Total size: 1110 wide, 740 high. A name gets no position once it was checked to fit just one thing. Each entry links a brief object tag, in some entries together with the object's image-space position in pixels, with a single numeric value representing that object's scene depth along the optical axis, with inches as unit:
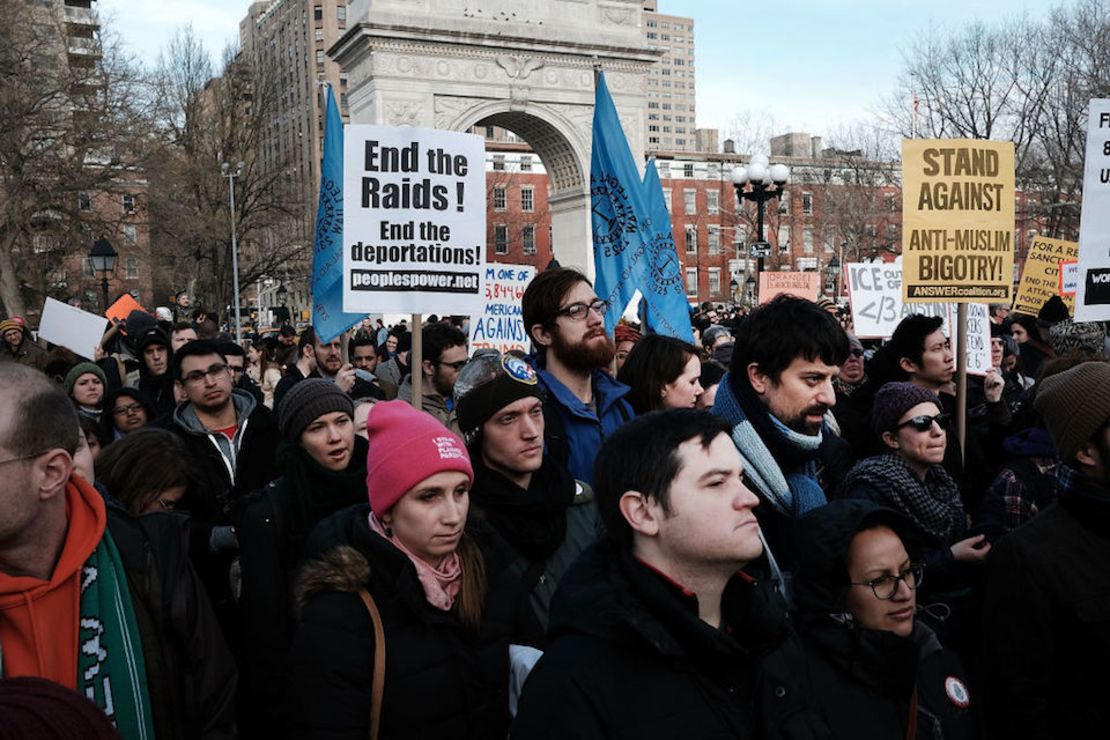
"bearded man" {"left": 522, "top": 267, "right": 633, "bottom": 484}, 158.6
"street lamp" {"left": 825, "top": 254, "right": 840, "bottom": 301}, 1591.5
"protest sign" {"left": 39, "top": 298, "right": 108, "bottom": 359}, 369.7
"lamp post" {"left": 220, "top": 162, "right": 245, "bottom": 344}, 1460.4
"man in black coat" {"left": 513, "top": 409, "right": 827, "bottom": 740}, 77.3
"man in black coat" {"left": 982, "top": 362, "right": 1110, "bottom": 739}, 106.2
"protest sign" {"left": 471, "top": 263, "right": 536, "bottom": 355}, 377.4
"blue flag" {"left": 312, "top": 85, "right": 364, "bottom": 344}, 290.2
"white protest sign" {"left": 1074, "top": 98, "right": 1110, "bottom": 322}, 192.9
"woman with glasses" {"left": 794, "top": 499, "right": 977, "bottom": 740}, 94.7
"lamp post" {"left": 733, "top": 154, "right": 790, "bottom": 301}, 584.7
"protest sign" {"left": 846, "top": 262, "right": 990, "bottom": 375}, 382.3
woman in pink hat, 97.7
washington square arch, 1279.5
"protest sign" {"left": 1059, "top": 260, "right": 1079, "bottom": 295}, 421.4
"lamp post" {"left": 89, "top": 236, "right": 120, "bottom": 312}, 775.1
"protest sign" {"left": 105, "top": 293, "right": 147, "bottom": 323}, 543.8
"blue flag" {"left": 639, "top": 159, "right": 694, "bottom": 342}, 266.7
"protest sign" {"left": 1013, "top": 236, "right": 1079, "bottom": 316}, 415.5
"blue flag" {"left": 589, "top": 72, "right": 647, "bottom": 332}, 262.7
